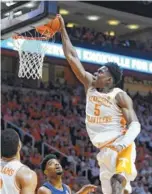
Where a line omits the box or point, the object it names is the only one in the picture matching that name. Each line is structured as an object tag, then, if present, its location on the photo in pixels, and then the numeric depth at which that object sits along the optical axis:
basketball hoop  7.93
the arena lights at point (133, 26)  25.18
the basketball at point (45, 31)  6.80
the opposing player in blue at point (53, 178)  6.61
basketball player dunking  5.91
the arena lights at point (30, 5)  8.30
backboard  7.71
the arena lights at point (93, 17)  23.90
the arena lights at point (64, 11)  23.30
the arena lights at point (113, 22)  24.62
